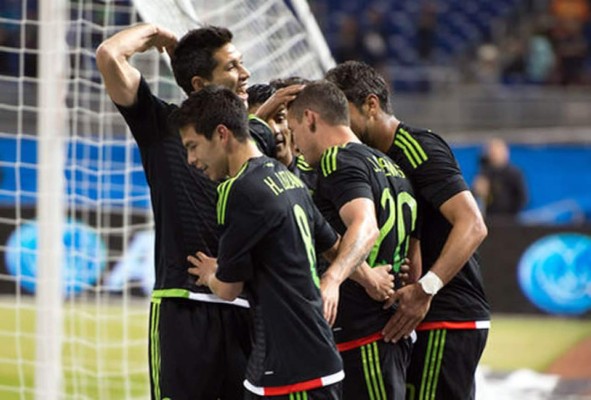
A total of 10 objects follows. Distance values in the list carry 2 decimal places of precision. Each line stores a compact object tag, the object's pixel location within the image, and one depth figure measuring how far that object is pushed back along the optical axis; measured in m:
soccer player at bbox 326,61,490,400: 11.37
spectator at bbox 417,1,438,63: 42.69
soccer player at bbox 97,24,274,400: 10.79
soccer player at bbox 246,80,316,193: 11.55
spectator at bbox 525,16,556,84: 42.09
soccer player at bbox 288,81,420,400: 10.73
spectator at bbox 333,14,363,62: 40.47
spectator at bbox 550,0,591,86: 41.66
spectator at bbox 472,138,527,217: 32.00
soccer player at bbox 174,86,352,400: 9.53
